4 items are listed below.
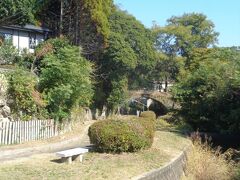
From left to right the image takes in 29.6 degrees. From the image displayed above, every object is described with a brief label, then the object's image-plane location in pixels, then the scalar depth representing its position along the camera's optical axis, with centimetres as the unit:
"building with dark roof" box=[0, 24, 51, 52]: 3594
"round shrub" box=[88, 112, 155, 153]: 1566
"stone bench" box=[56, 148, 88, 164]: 1346
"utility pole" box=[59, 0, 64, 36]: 3777
